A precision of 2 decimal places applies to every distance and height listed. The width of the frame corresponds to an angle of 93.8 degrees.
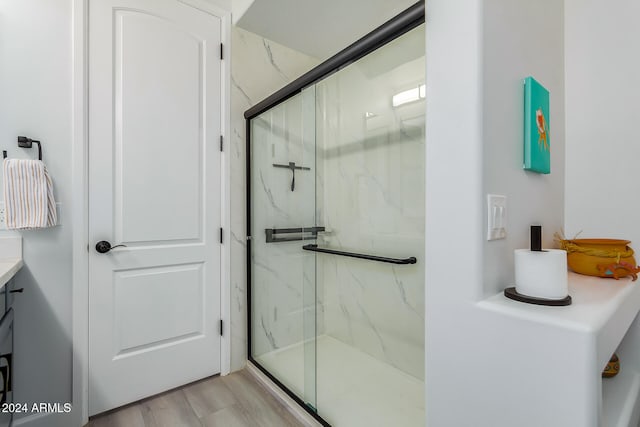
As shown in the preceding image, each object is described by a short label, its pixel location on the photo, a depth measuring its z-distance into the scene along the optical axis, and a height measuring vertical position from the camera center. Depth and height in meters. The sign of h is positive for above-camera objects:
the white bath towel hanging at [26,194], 1.40 +0.09
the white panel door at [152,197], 1.71 +0.10
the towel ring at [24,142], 1.46 +0.35
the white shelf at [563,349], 0.68 -0.34
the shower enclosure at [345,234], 1.82 -0.15
